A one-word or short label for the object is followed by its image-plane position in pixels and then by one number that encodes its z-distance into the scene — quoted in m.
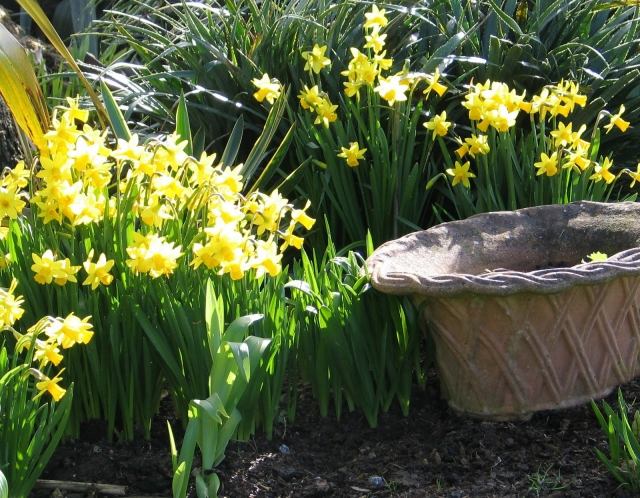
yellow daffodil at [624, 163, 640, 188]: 2.70
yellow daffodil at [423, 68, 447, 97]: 2.71
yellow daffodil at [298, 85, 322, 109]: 2.92
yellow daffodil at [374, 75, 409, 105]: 2.64
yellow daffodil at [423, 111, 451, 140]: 2.80
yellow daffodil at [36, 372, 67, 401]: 1.78
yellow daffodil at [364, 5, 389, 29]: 2.87
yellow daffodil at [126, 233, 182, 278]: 1.90
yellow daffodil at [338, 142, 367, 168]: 2.87
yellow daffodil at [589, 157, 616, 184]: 2.74
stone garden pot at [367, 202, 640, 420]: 2.06
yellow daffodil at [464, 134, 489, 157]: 2.75
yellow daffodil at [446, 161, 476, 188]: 2.82
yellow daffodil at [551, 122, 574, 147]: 2.66
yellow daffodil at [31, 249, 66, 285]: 1.93
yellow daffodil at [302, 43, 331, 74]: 3.03
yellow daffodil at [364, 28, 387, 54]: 2.84
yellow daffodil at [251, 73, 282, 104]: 2.68
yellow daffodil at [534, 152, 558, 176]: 2.70
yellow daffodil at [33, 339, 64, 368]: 1.82
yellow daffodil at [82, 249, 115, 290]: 1.96
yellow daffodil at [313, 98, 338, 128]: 2.92
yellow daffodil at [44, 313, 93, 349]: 1.79
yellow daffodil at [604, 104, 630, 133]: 2.77
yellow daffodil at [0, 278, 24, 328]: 1.82
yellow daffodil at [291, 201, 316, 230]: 2.13
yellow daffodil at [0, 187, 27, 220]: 2.04
